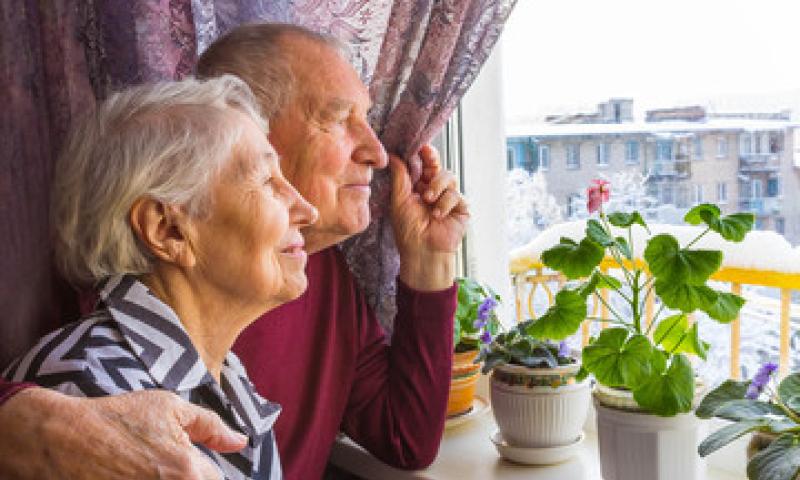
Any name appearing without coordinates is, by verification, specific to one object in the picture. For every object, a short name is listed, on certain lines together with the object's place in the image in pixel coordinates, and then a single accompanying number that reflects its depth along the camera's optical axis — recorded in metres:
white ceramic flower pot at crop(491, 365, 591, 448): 1.69
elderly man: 1.53
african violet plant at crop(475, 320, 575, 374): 1.71
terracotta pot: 1.98
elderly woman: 1.20
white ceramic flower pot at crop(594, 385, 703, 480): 1.45
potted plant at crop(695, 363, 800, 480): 1.22
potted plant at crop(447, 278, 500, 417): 1.98
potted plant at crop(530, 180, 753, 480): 1.41
